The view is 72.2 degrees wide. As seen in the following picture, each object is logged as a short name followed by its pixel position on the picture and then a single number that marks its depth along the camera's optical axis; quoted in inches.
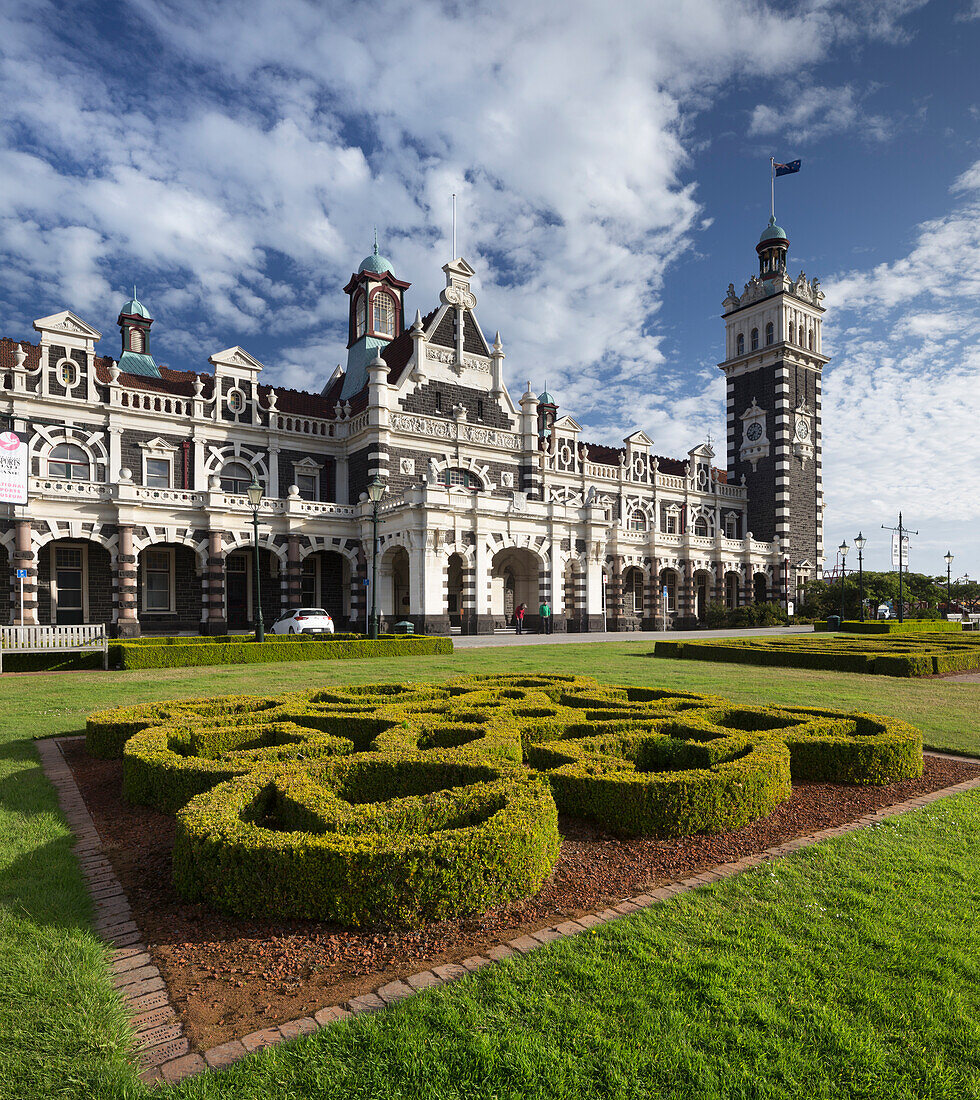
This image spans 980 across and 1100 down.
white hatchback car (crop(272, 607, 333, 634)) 1169.4
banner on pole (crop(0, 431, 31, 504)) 697.6
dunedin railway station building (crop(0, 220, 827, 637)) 1266.0
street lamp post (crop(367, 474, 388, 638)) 949.2
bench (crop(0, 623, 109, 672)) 767.1
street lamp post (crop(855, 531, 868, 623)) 1652.4
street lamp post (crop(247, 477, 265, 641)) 892.6
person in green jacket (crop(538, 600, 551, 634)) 1450.5
